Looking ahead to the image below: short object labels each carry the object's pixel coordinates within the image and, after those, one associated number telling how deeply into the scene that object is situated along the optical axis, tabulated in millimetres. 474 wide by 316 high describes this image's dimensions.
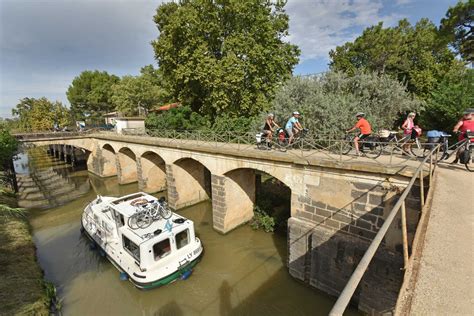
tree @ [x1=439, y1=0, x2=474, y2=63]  18188
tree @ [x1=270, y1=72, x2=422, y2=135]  11719
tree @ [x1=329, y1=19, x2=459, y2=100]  23891
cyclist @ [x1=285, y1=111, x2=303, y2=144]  9512
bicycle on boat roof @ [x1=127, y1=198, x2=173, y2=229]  9117
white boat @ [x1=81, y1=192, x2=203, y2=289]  8289
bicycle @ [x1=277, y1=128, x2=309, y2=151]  9896
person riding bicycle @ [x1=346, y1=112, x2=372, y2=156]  7863
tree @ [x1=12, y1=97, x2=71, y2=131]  40375
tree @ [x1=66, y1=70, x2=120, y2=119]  51656
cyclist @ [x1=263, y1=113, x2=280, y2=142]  10009
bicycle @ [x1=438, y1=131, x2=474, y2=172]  6062
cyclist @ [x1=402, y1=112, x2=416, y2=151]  7816
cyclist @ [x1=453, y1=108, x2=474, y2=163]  6505
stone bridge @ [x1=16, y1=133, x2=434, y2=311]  6508
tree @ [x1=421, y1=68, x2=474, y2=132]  14820
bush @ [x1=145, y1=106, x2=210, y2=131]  19797
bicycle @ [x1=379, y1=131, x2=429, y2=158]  7593
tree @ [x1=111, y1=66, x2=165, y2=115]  33594
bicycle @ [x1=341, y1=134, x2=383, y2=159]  7996
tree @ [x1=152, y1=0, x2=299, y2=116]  15984
